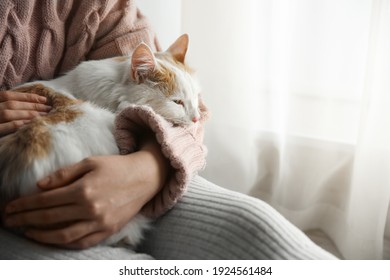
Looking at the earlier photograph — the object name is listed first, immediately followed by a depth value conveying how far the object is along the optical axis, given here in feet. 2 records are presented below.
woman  2.10
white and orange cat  2.19
